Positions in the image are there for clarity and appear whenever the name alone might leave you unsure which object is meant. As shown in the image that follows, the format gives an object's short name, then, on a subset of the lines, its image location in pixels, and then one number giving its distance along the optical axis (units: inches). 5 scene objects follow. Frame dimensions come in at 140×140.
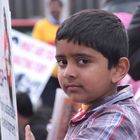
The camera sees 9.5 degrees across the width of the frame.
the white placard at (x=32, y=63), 330.5
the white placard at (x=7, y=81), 106.4
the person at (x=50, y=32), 331.3
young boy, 96.6
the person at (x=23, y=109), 222.8
